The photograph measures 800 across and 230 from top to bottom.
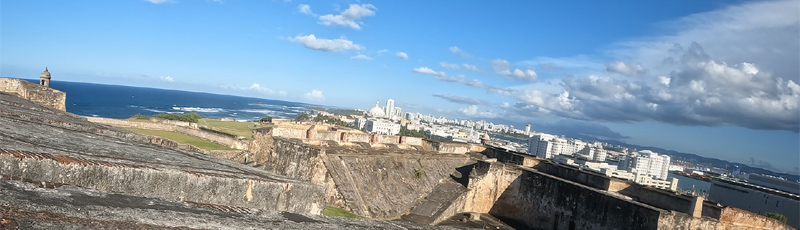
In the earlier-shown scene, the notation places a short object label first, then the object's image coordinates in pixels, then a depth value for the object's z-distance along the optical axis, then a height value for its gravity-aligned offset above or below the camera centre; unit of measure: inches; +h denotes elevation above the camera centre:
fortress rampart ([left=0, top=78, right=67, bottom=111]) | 860.0 -69.9
